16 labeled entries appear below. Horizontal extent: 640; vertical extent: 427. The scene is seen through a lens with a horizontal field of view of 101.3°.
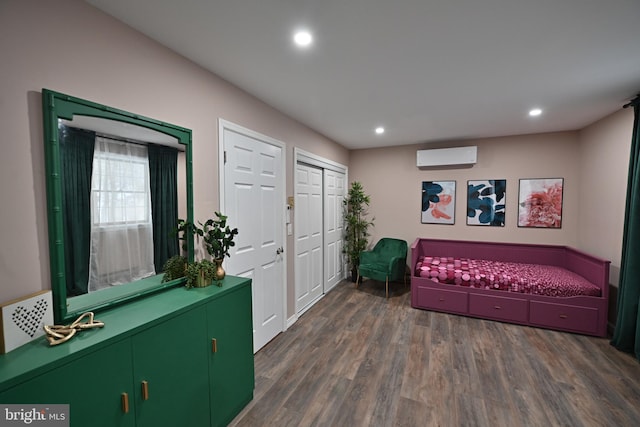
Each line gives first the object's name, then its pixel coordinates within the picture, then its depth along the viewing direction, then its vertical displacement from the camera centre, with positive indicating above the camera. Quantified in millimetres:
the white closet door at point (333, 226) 4246 -412
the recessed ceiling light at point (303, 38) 1585 +1020
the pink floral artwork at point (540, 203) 3832 +3
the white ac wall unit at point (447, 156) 4129 +752
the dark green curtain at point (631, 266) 2457 -595
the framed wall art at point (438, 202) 4391 +14
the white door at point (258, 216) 2260 -133
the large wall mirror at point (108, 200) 1216 +10
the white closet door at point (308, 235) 3386 -462
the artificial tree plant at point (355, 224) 4816 -398
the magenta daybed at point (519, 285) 2922 -1014
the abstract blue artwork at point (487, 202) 4113 +16
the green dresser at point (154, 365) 957 -737
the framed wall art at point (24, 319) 992 -475
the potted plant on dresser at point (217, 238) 1892 -263
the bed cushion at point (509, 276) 3027 -930
